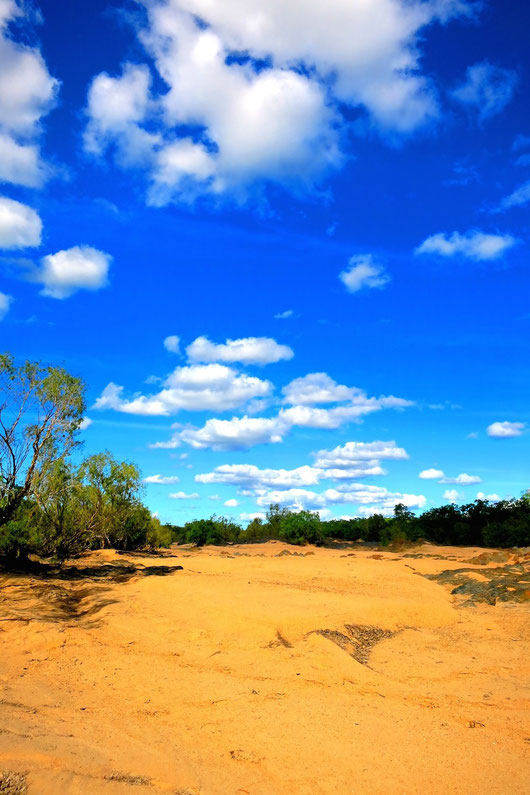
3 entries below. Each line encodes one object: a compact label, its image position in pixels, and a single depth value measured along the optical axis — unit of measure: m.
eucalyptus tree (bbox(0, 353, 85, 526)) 14.47
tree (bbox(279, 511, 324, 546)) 38.19
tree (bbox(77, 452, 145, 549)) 23.93
